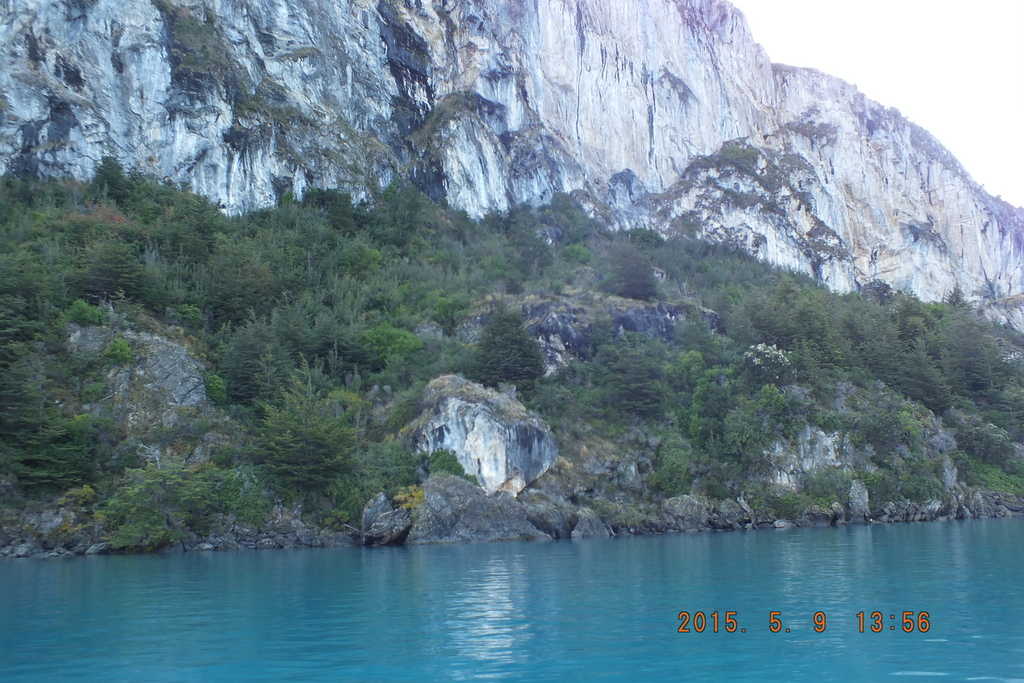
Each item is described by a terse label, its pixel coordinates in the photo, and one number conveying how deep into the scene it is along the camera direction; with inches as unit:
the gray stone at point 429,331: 1982.0
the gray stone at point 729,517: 1576.0
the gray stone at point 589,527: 1472.7
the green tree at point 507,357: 1733.5
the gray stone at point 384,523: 1354.6
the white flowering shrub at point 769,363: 1854.1
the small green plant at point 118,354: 1515.7
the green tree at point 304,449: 1398.9
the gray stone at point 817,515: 1617.9
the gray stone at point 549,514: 1459.2
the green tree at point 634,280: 2370.8
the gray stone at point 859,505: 1654.8
